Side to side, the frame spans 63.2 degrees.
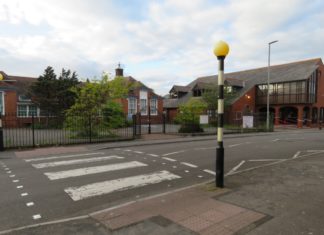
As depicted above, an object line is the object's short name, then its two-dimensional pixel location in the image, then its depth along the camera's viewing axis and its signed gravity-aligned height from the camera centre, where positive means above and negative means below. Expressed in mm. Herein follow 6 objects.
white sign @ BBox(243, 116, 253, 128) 25078 -803
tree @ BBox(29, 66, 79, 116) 29062 +2093
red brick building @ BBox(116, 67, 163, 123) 38156 +1589
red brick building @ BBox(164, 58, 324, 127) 36250 +2941
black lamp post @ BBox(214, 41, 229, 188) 5723 +102
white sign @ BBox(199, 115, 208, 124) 21781 -532
